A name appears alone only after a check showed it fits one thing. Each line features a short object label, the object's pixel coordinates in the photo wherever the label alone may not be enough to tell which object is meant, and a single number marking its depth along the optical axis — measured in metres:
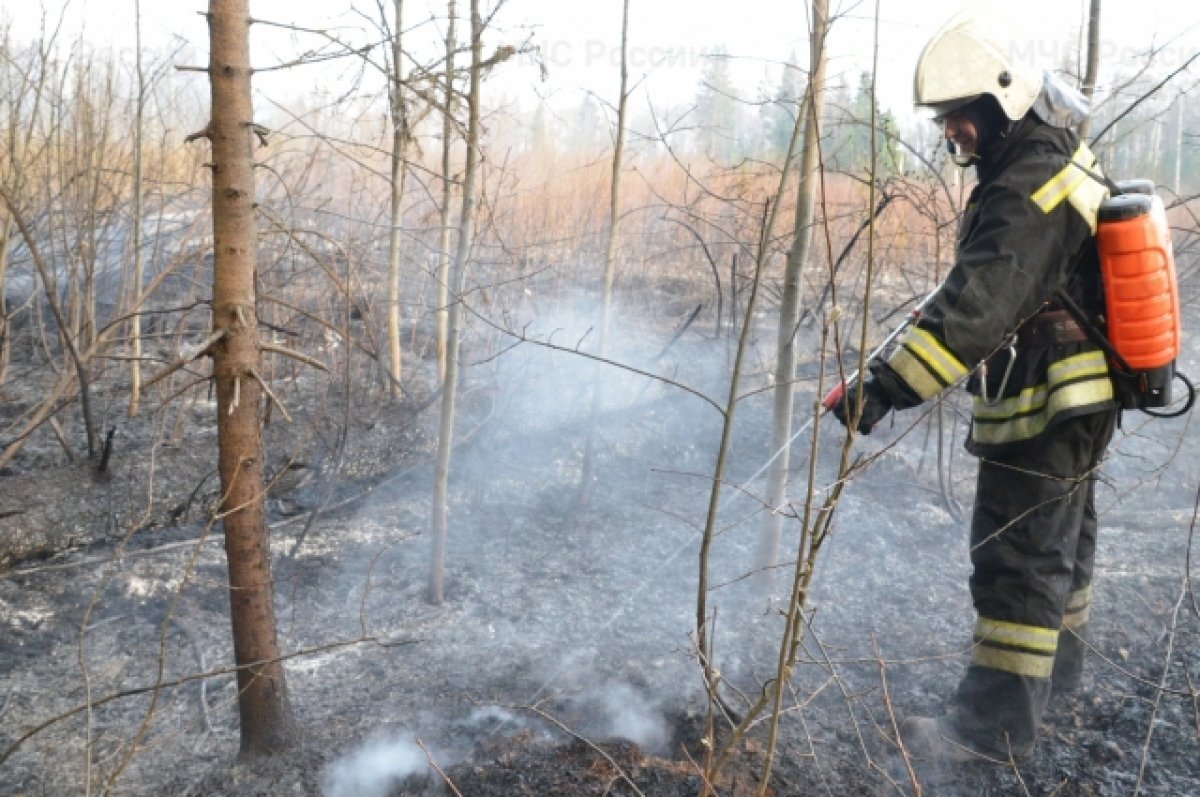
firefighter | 2.89
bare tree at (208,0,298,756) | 2.62
